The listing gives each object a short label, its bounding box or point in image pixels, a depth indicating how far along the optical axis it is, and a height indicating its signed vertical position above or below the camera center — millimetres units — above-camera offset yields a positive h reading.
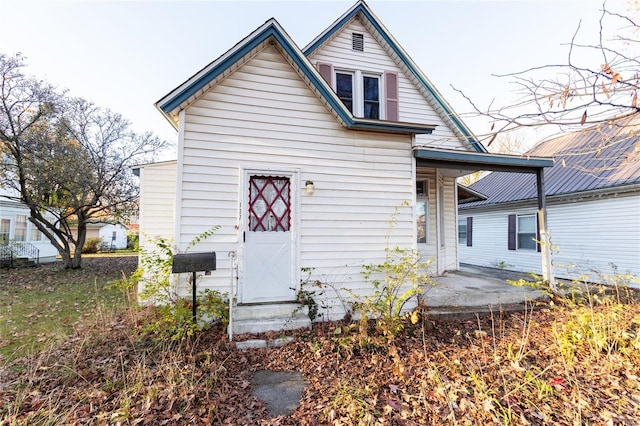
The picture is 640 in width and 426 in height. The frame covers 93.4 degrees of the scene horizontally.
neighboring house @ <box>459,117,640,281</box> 8836 +433
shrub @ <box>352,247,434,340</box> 4703 -1025
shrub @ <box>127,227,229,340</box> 4492 -1235
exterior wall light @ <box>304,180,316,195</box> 5561 +782
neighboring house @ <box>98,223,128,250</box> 33094 -801
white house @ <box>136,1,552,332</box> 5176 +1015
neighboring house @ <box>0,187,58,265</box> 14461 -489
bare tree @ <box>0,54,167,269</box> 11383 +3018
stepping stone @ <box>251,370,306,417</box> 3203 -1886
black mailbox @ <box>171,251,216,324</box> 4266 -496
